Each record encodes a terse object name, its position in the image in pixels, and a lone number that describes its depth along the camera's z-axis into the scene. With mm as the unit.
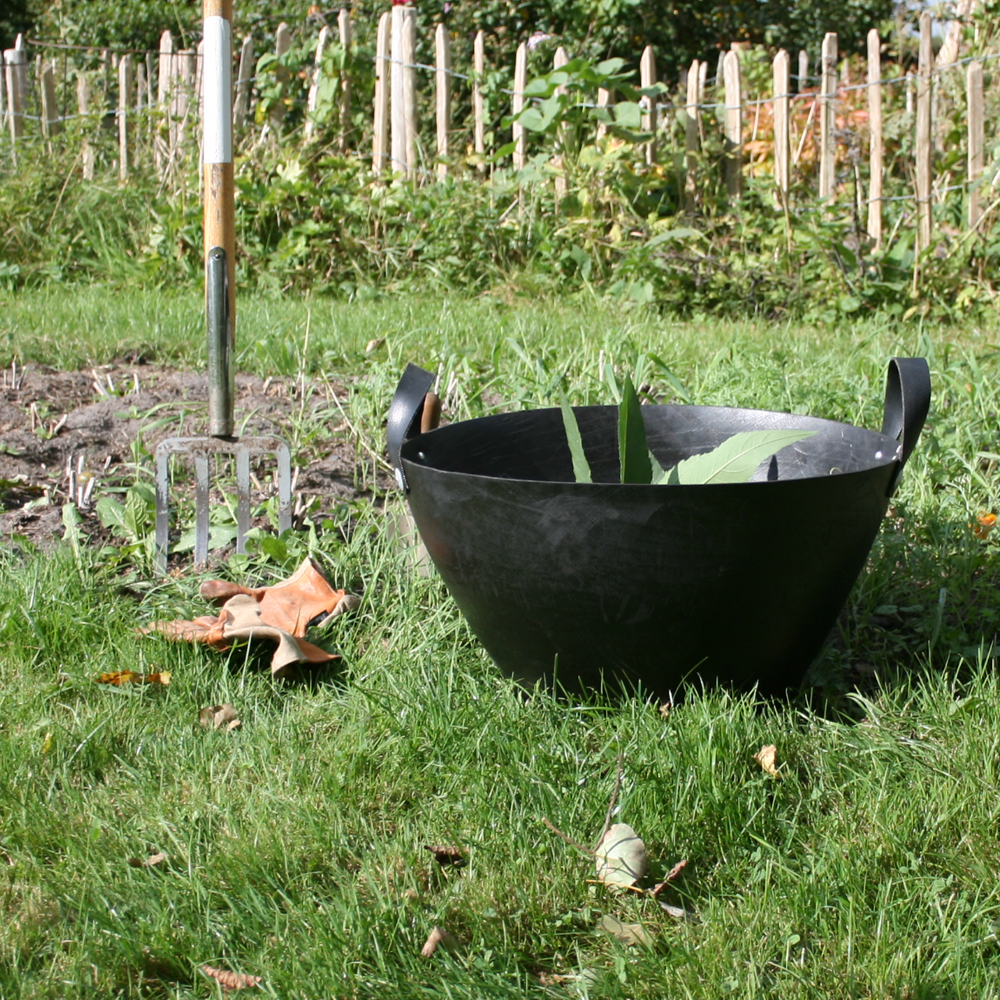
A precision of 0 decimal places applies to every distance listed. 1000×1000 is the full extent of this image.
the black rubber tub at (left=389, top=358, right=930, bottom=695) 1534
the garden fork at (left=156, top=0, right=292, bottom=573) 2279
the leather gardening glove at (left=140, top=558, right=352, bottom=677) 2014
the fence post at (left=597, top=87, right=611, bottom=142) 5688
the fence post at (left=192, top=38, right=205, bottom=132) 6438
